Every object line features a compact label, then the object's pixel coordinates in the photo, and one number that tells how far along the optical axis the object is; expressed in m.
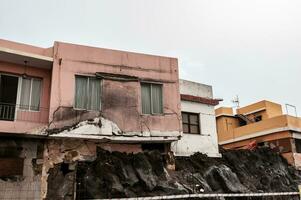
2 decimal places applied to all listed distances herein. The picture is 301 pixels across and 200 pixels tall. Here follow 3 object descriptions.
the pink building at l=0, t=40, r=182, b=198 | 13.50
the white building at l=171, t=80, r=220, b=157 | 17.38
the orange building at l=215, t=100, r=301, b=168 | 23.44
